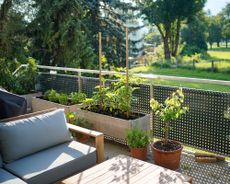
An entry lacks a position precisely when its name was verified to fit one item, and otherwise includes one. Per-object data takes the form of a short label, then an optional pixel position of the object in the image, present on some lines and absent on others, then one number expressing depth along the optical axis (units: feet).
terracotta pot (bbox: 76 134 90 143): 13.84
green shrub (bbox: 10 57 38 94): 20.15
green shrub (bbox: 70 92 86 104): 16.26
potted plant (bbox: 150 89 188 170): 10.91
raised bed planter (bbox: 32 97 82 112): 15.66
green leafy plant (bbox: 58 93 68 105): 16.60
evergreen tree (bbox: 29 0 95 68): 28.86
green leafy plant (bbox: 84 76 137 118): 13.26
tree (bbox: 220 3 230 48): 99.31
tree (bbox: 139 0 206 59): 75.97
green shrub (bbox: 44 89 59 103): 17.17
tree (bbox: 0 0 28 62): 29.60
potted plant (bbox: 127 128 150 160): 11.63
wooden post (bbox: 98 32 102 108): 14.65
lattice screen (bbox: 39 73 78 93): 18.24
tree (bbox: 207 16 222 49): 116.06
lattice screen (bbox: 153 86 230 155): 11.59
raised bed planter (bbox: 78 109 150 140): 12.70
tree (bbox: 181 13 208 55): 100.68
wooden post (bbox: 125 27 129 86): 13.43
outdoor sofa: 8.29
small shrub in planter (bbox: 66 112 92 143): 13.88
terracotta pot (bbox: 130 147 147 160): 11.69
